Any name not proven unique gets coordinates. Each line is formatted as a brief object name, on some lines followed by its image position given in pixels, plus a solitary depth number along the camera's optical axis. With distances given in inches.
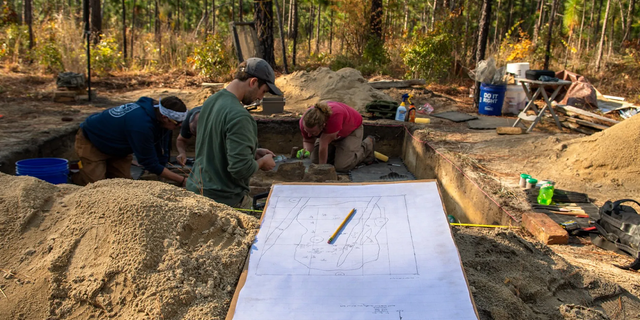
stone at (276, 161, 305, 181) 263.6
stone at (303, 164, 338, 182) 246.1
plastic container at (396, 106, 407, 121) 335.9
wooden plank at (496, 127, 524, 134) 290.0
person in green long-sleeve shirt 122.4
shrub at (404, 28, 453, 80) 493.0
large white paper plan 66.3
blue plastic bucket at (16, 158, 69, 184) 178.5
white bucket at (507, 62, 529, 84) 410.6
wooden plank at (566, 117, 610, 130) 304.0
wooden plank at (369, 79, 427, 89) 447.3
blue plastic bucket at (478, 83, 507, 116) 376.2
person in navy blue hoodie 174.6
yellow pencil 82.3
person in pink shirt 240.8
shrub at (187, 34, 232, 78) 513.7
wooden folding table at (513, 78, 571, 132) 304.8
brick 134.6
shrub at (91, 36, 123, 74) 514.3
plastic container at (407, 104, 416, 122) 340.8
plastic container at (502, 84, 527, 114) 392.6
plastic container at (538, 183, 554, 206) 172.6
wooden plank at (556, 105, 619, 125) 307.6
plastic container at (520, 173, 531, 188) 188.1
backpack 126.7
